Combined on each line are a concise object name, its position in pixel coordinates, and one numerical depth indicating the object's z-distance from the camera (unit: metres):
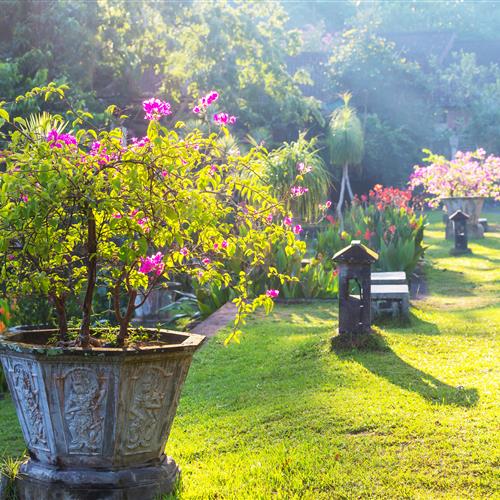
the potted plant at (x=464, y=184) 21.58
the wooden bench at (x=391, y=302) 10.02
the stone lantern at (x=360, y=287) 8.32
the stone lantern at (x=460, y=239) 18.34
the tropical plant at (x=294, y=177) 14.66
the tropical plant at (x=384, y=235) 14.54
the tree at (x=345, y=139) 24.72
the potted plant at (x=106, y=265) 3.95
